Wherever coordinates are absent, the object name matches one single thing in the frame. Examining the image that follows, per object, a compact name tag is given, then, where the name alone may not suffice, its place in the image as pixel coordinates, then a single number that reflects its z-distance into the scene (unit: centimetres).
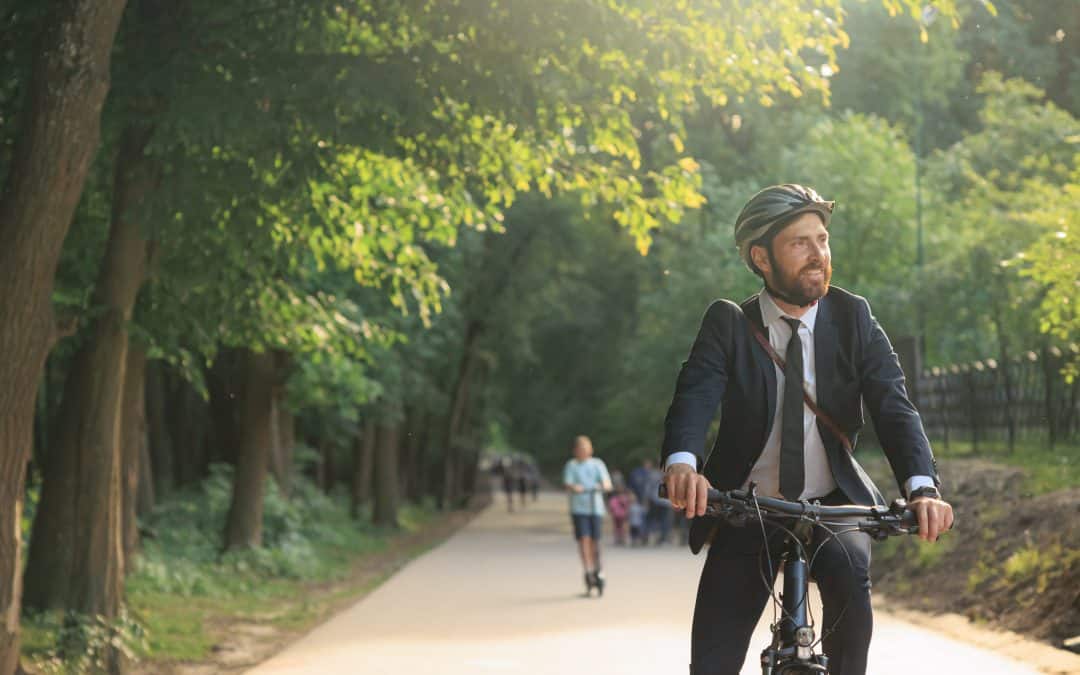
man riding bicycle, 436
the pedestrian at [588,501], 1866
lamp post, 2612
